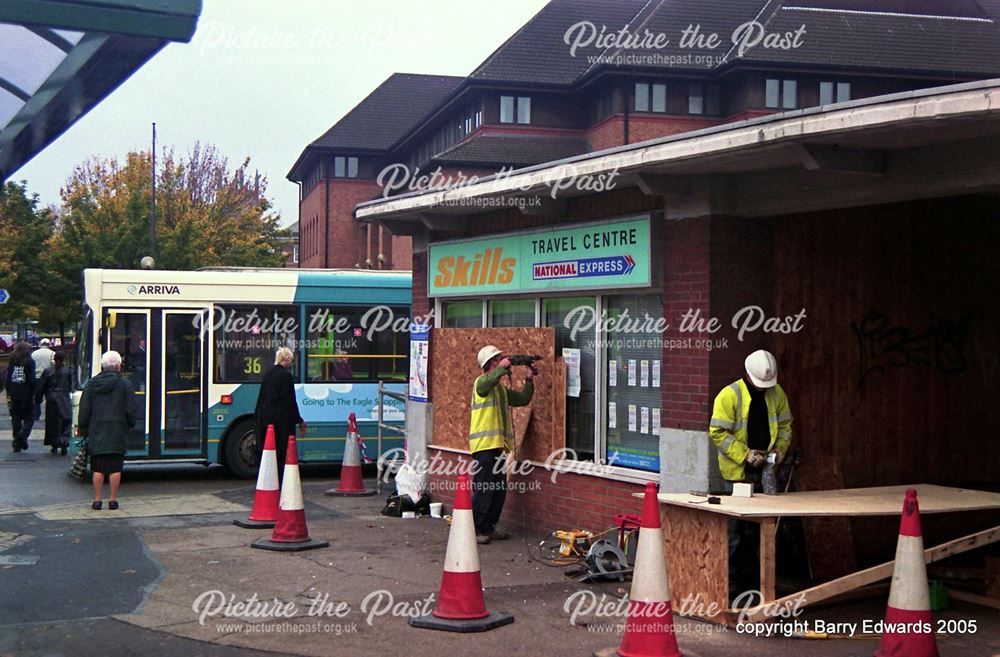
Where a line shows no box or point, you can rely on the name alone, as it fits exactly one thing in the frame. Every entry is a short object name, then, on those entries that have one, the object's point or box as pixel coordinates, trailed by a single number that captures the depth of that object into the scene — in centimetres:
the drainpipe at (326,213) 6006
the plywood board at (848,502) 737
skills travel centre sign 1005
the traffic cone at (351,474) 1450
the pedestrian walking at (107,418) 1265
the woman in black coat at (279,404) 1275
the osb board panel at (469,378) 1120
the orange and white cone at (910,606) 643
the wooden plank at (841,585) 728
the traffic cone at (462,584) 757
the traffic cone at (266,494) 1151
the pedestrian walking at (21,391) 2016
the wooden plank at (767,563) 734
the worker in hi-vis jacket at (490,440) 1074
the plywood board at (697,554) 761
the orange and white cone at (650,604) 658
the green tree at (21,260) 3822
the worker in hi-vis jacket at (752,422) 829
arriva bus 1592
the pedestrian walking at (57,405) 2011
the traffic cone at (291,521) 1053
